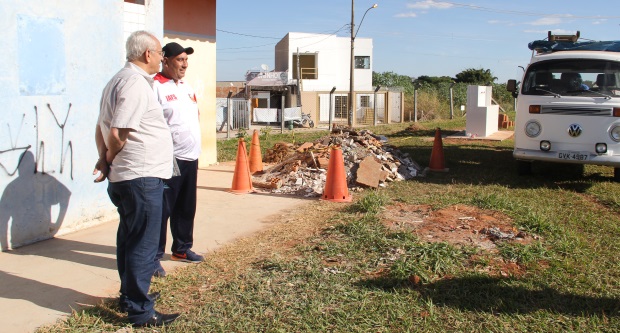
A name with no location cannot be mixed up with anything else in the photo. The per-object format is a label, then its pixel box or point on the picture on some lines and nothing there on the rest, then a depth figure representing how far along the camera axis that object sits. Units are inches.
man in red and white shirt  186.2
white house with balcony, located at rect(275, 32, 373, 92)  1788.9
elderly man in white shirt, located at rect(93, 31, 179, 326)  143.1
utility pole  1221.1
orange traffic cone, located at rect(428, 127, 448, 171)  429.4
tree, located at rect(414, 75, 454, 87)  2807.6
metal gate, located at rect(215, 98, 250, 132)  1064.8
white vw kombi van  343.3
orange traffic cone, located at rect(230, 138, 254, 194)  346.6
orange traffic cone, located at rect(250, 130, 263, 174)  424.8
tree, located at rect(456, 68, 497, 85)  2345.0
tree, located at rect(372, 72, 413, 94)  2303.2
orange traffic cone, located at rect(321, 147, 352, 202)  319.6
